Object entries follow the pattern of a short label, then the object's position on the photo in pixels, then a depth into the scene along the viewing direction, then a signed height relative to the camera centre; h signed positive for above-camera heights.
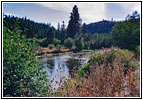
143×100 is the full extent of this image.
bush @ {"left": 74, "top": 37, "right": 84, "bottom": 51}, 25.03 +0.88
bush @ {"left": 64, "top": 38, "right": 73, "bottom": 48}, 24.72 +1.03
